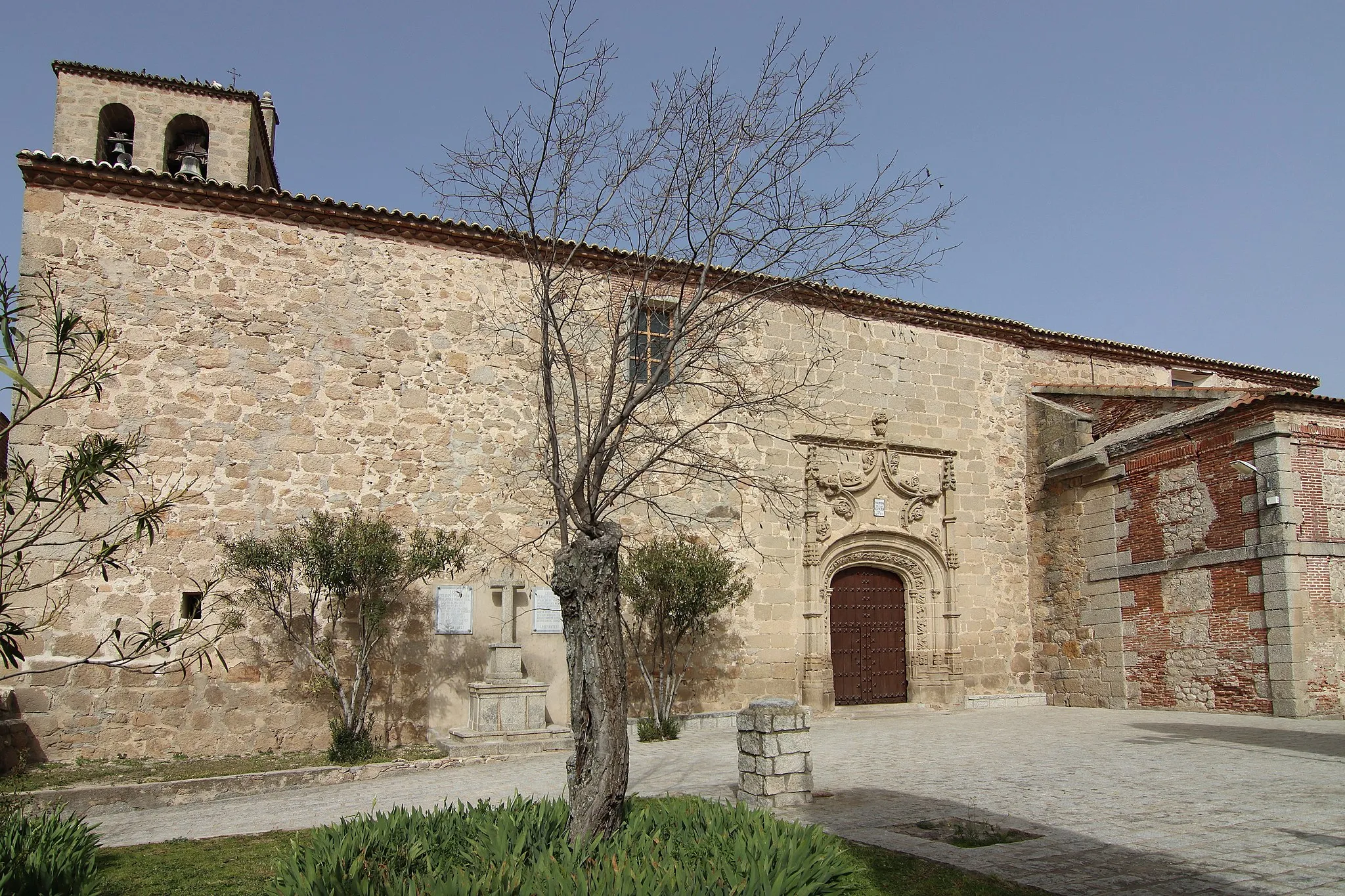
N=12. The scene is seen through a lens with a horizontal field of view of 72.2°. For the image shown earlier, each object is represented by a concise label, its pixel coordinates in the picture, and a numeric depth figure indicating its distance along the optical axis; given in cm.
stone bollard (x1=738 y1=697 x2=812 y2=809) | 704
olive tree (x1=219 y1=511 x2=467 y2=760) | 1042
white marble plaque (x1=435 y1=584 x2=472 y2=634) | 1182
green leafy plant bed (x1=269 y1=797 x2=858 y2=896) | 413
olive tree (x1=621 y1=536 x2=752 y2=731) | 1197
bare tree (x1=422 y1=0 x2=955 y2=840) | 542
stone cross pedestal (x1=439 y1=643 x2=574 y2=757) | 1032
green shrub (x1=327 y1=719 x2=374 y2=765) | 1010
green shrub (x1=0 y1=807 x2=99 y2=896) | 453
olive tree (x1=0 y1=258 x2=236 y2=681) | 1009
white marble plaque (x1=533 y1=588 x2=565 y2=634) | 1237
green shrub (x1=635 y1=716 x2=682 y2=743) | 1152
